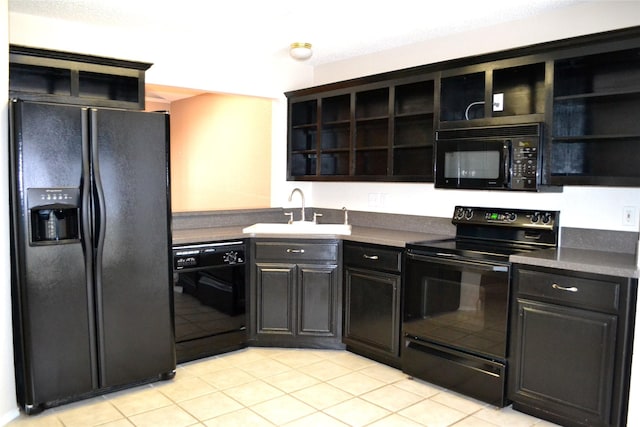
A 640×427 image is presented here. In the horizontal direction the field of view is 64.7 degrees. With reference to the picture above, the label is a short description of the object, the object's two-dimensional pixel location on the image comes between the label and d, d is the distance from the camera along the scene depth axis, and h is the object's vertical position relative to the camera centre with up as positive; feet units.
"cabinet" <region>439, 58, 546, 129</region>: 10.52 +1.96
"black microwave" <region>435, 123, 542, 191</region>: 10.01 +0.47
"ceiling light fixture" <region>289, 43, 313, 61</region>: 11.92 +3.02
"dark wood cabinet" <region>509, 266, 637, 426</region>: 8.08 -2.80
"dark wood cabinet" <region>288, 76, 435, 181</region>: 12.84 +1.30
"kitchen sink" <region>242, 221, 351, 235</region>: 12.84 -1.34
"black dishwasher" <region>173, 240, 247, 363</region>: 11.64 -2.89
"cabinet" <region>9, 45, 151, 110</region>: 10.57 +2.22
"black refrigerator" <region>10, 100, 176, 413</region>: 9.10 -1.43
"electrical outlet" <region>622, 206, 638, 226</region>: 9.52 -0.64
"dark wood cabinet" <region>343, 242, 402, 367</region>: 11.56 -2.91
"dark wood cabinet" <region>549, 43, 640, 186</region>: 9.39 +1.23
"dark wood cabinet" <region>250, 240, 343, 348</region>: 12.74 -2.77
